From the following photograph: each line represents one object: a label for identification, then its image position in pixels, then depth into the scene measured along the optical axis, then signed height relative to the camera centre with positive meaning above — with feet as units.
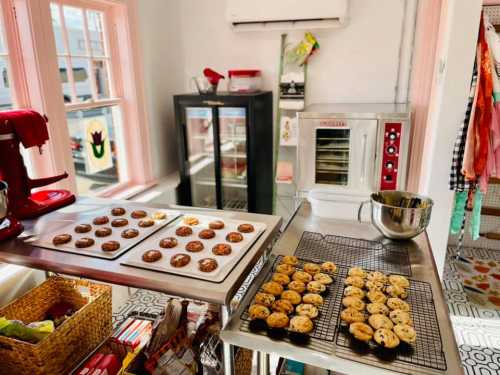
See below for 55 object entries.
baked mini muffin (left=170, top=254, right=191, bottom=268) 3.99 -1.85
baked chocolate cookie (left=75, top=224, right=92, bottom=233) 4.88 -1.82
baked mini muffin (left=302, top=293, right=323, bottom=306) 3.54 -2.01
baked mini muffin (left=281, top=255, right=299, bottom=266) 4.18 -1.94
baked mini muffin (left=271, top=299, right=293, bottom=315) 3.43 -2.01
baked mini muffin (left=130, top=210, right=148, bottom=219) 5.35 -1.81
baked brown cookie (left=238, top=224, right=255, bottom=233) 4.80 -1.82
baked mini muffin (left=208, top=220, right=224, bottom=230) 4.91 -1.81
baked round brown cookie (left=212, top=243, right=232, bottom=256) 4.23 -1.84
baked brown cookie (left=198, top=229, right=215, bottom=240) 4.64 -1.82
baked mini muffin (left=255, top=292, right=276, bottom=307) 3.49 -1.98
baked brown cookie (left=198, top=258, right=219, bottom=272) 3.90 -1.86
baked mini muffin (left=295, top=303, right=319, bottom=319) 3.35 -2.01
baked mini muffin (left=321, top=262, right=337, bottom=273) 4.04 -1.96
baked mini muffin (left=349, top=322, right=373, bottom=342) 3.05 -2.01
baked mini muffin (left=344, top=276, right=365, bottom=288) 3.74 -1.96
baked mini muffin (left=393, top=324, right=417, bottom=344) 3.01 -2.00
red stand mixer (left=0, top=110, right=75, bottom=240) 5.17 -1.00
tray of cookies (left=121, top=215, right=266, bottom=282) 3.93 -1.86
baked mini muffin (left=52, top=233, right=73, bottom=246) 4.55 -1.83
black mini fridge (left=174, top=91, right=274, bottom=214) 10.33 -1.90
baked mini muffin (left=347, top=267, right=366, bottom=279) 3.91 -1.95
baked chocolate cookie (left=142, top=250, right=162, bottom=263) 4.09 -1.84
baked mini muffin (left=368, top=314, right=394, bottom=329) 3.17 -2.00
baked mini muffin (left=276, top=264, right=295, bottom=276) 4.00 -1.96
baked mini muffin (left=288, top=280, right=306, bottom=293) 3.73 -1.99
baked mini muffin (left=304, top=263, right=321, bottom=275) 4.02 -1.96
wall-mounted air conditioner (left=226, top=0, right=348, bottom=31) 9.59 +1.83
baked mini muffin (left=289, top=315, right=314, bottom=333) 3.16 -2.01
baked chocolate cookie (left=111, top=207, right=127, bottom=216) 5.47 -1.80
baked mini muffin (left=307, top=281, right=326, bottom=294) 3.71 -1.99
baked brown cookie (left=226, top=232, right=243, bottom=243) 4.52 -1.82
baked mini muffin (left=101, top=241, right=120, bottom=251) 4.37 -1.84
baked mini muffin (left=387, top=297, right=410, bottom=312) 3.43 -2.00
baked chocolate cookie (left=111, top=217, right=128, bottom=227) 5.04 -1.81
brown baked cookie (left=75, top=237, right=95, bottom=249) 4.48 -1.84
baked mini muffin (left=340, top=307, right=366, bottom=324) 3.24 -1.99
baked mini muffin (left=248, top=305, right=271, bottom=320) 3.32 -1.99
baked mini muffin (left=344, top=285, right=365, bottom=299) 3.60 -1.98
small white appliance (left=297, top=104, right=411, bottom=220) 8.58 -1.53
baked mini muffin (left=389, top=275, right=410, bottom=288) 3.73 -1.95
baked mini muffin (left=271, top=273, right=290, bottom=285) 3.85 -1.97
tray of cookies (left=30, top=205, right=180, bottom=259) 4.42 -1.84
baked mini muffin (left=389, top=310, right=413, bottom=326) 3.22 -2.00
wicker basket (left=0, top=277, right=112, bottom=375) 4.81 -3.38
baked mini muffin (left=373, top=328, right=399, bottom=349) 2.97 -2.01
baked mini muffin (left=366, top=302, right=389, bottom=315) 3.39 -2.02
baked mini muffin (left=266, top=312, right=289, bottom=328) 3.23 -2.01
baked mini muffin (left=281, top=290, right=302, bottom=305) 3.57 -2.01
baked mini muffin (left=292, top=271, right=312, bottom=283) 3.88 -1.97
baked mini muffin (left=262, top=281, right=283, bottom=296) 3.67 -1.98
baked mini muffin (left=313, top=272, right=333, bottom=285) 3.83 -1.97
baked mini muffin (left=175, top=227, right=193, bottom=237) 4.73 -1.83
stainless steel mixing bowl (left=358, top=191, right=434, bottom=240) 4.44 -1.61
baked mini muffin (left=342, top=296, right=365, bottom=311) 3.43 -1.99
